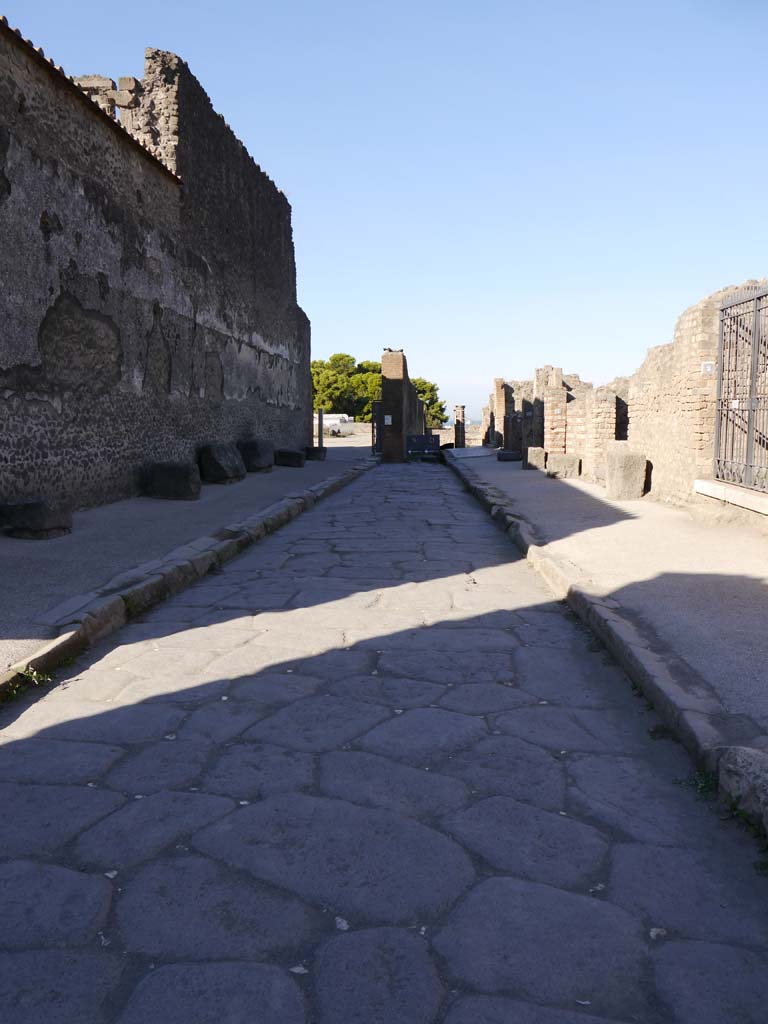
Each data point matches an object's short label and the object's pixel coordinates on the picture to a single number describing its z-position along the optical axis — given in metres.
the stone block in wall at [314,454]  20.25
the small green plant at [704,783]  2.43
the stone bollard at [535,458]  16.67
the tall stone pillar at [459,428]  37.34
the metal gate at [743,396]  7.27
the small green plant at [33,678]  3.38
